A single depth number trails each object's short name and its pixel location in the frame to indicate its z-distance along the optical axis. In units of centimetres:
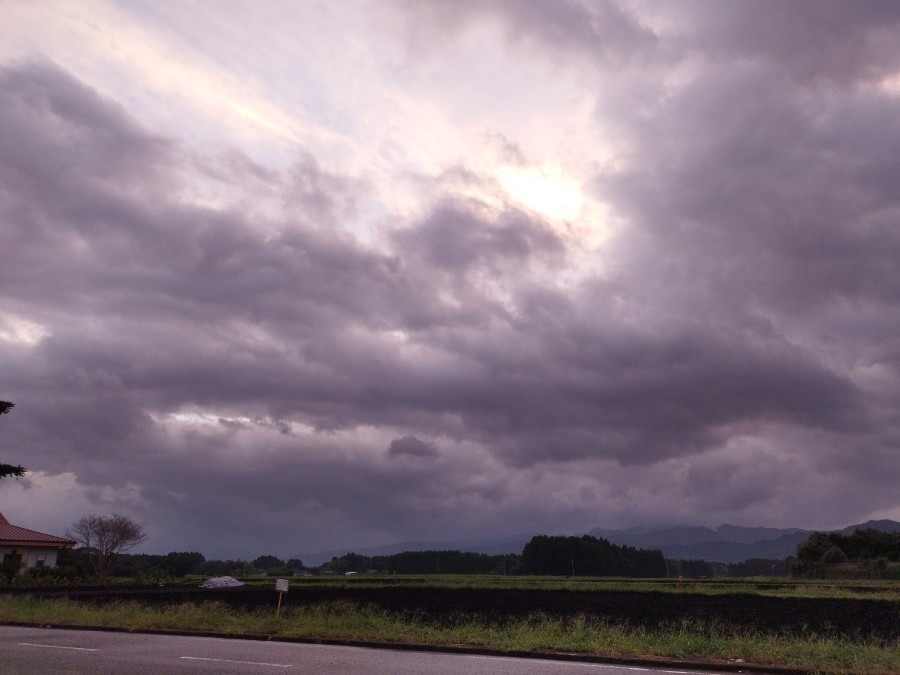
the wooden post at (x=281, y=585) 2807
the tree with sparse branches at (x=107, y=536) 8856
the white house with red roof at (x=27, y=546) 6569
